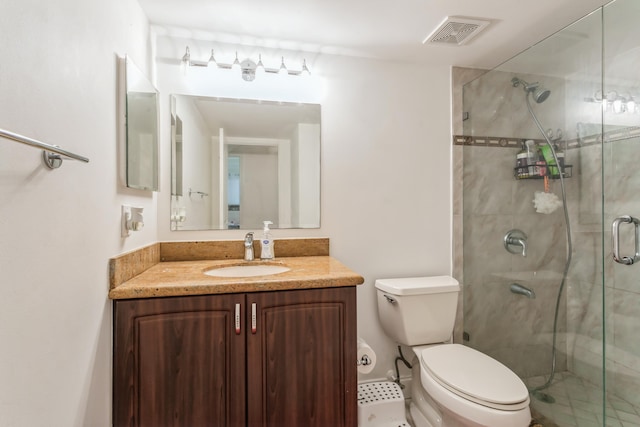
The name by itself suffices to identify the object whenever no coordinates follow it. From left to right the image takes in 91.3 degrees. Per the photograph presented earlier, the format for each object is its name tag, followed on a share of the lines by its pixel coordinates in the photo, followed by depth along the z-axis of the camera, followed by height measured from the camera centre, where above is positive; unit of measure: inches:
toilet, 49.8 -29.4
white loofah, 69.4 +1.9
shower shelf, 67.4 +8.4
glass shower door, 57.9 -2.0
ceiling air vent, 62.6 +38.0
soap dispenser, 68.5 -7.2
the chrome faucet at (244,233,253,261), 67.4 -7.6
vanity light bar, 67.6 +32.5
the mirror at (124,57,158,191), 50.7 +14.7
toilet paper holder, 62.8 -30.0
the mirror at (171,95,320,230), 69.8 +11.2
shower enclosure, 59.4 -1.3
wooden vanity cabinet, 46.0 -23.0
